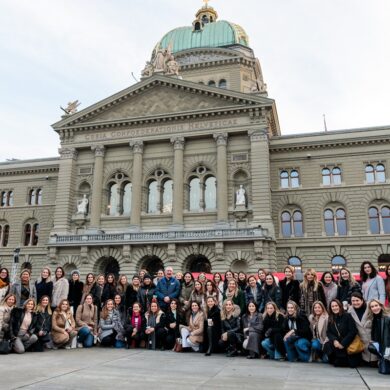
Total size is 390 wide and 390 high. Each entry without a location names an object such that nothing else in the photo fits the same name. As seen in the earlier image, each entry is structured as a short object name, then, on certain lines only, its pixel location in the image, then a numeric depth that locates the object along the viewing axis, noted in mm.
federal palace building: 30812
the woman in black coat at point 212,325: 11492
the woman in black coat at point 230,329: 11234
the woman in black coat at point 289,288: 11812
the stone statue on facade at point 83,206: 34906
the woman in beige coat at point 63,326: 12062
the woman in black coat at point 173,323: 12367
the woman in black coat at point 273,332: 10492
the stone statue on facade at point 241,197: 31625
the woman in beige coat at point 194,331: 11742
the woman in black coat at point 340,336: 9297
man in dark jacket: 13273
